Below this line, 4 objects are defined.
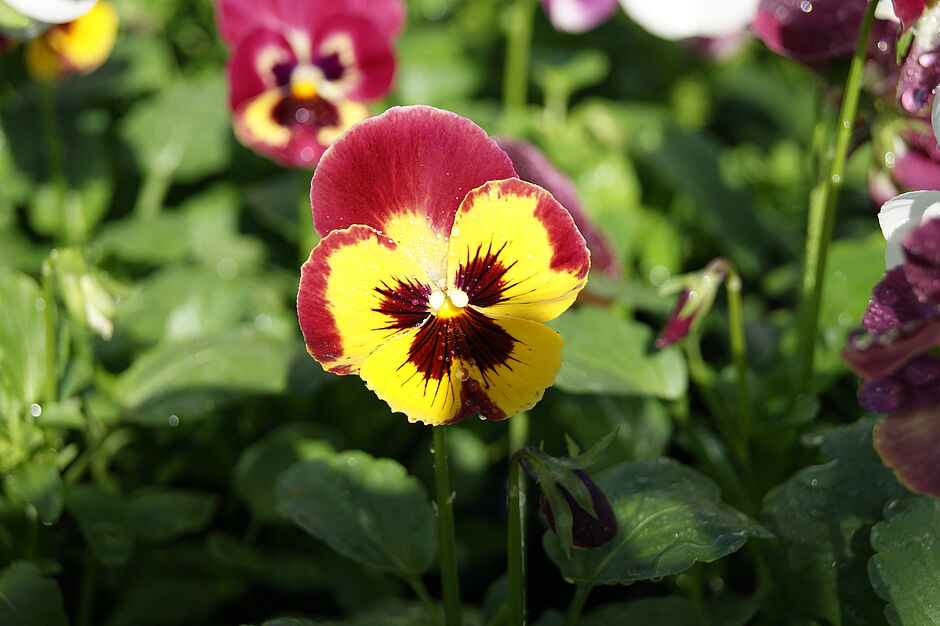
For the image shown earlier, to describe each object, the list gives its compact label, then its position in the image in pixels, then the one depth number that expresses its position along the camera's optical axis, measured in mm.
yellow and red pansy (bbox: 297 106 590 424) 454
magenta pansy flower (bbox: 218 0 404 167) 637
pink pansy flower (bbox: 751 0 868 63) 549
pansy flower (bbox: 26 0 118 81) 703
